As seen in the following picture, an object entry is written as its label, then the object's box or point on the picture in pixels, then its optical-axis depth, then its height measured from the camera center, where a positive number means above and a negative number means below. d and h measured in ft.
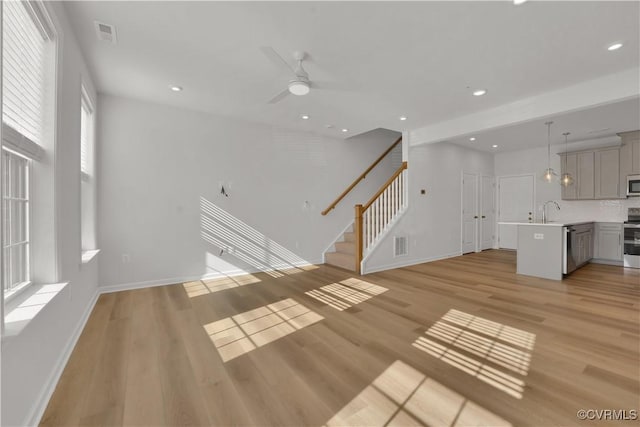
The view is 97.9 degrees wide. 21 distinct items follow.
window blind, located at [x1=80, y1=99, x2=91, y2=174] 12.08 +3.29
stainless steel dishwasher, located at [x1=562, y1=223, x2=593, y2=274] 16.01 -2.23
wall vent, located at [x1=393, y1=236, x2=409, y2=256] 19.12 -2.41
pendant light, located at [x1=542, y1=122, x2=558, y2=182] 17.49 +4.78
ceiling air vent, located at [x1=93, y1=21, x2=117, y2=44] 8.43 +5.59
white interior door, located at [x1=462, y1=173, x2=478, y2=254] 24.17 -0.15
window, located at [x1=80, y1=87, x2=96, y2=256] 12.18 +1.23
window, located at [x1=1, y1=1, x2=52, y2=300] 5.80 +2.09
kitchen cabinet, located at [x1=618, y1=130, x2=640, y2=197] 19.07 +3.87
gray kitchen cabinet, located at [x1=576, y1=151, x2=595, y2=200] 21.15 +2.77
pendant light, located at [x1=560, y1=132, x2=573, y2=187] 18.66 +3.22
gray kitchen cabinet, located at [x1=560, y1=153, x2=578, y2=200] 21.90 +3.35
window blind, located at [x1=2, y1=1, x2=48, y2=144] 5.72 +3.15
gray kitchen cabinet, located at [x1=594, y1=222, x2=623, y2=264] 19.89 -2.23
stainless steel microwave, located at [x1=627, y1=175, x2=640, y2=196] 19.20 +1.86
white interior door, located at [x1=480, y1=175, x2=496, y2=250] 26.11 +0.03
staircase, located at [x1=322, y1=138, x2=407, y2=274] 17.95 -0.62
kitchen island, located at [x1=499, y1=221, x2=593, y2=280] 15.80 -2.23
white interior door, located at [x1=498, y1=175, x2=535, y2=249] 25.59 +0.80
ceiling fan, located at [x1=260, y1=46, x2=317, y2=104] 9.69 +4.58
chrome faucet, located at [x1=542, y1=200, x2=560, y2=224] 23.88 +0.48
